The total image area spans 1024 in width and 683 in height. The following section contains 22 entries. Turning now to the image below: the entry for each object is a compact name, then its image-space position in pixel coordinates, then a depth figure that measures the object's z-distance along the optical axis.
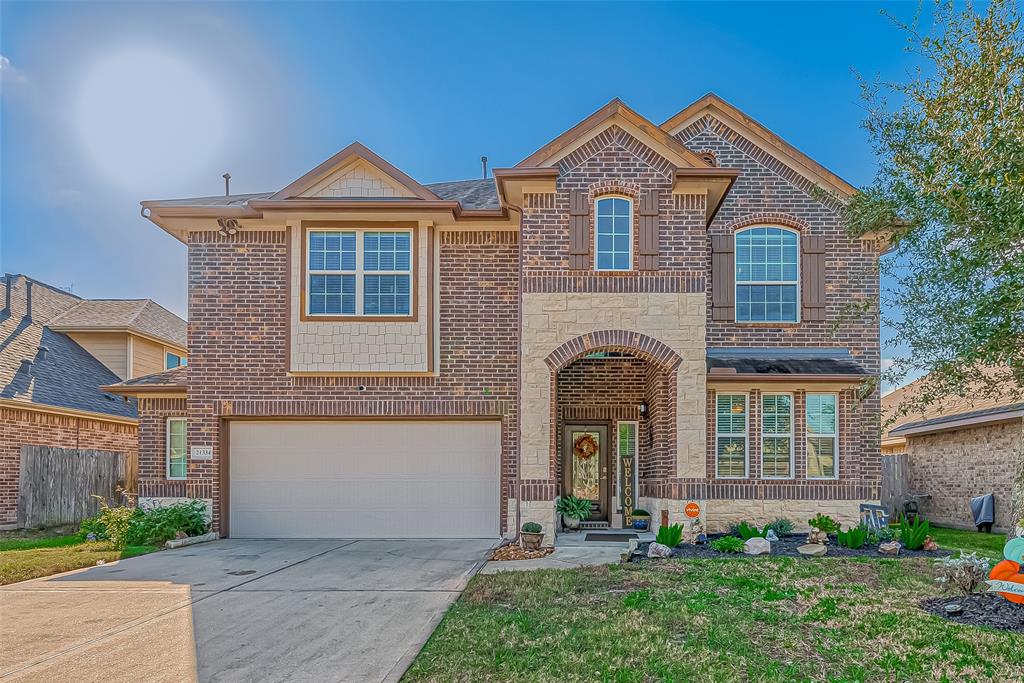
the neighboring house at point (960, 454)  15.16
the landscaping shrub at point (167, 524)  12.78
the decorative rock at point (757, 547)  10.96
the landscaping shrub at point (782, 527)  12.67
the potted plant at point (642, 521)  14.12
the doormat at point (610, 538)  12.99
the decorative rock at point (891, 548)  11.05
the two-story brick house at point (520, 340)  12.55
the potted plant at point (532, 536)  11.51
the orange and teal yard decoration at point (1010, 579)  7.35
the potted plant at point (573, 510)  14.50
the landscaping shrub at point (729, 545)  11.13
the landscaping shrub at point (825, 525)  12.55
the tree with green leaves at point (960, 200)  8.30
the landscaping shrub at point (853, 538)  11.48
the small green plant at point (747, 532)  12.21
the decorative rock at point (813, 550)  10.85
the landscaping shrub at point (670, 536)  11.23
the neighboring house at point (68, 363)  16.27
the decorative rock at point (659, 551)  10.70
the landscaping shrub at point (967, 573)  7.97
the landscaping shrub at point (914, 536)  11.41
